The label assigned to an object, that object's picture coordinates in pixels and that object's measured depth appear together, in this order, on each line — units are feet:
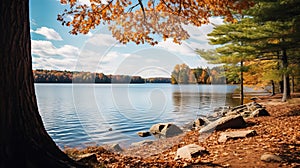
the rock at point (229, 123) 25.16
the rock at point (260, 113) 31.28
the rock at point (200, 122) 39.41
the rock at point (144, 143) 32.63
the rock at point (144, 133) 40.74
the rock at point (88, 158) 15.25
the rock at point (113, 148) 28.56
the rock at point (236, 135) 20.30
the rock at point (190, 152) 16.71
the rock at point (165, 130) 38.86
